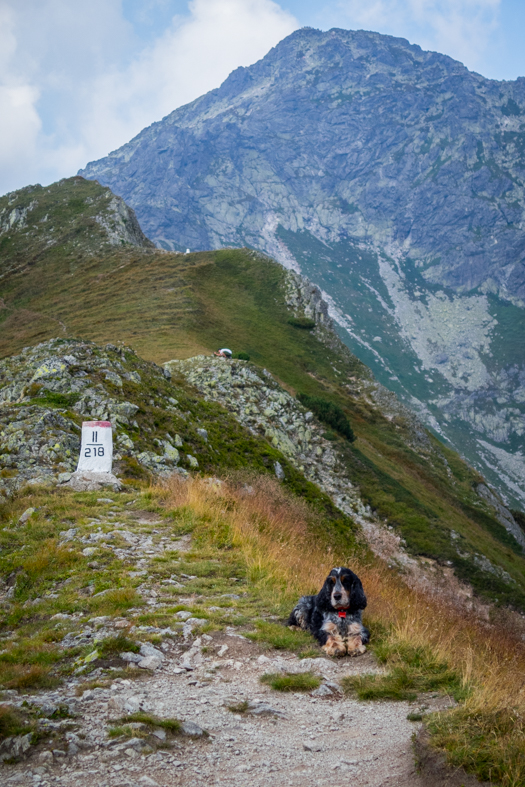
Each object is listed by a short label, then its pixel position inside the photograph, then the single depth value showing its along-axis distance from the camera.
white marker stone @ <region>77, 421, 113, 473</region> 14.04
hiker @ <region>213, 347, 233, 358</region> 41.31
